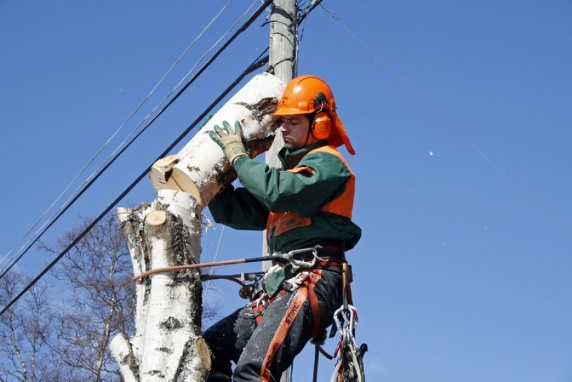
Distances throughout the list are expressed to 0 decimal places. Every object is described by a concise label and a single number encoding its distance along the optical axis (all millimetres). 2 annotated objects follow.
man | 8334
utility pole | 13079
